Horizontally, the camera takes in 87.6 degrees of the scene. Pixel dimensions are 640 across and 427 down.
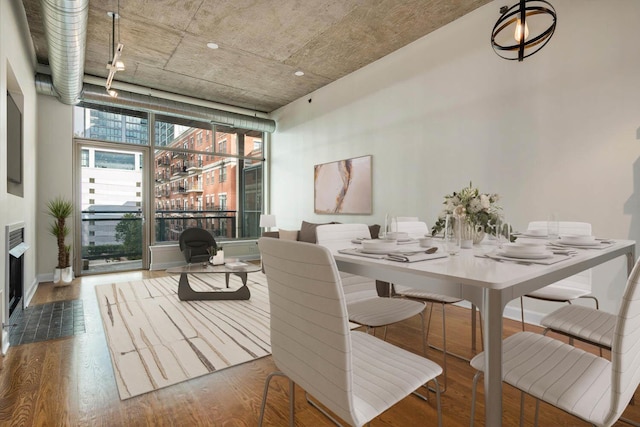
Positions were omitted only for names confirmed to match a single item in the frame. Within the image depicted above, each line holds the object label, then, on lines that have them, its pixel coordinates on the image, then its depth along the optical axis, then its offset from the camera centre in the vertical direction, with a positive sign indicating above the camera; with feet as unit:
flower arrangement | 5.74 +0.04
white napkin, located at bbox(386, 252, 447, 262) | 4.15 -0.60
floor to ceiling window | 18.03 +1.93
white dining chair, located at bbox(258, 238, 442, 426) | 2.86 -1.35
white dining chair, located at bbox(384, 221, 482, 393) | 6.82 -1.81
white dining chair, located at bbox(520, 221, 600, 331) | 6.81 -1.66
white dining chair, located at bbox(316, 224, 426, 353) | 5.42 -1.69
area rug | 7.03 -3.34
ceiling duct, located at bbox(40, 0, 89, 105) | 9.29 +5.60
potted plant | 14.97 -1.55
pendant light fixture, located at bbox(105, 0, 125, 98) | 11.05 +5.18
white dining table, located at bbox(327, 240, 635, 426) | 3.04 -0.72
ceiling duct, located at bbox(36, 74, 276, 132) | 16.34 +5.84
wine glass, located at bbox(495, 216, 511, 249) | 5.94 -0.34
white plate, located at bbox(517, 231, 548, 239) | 6.82 -0.50
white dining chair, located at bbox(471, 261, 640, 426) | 2.79 -1.71
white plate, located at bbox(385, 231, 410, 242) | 6.13 -0.46
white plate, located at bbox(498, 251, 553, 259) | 4.28 -0.58
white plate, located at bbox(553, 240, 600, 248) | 5.64 -0.57
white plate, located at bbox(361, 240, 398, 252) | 4.74 -0.50
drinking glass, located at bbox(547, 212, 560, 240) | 6.52 -0.30
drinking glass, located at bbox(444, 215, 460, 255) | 4.90 -0.35
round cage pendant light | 6.55 +5.10
